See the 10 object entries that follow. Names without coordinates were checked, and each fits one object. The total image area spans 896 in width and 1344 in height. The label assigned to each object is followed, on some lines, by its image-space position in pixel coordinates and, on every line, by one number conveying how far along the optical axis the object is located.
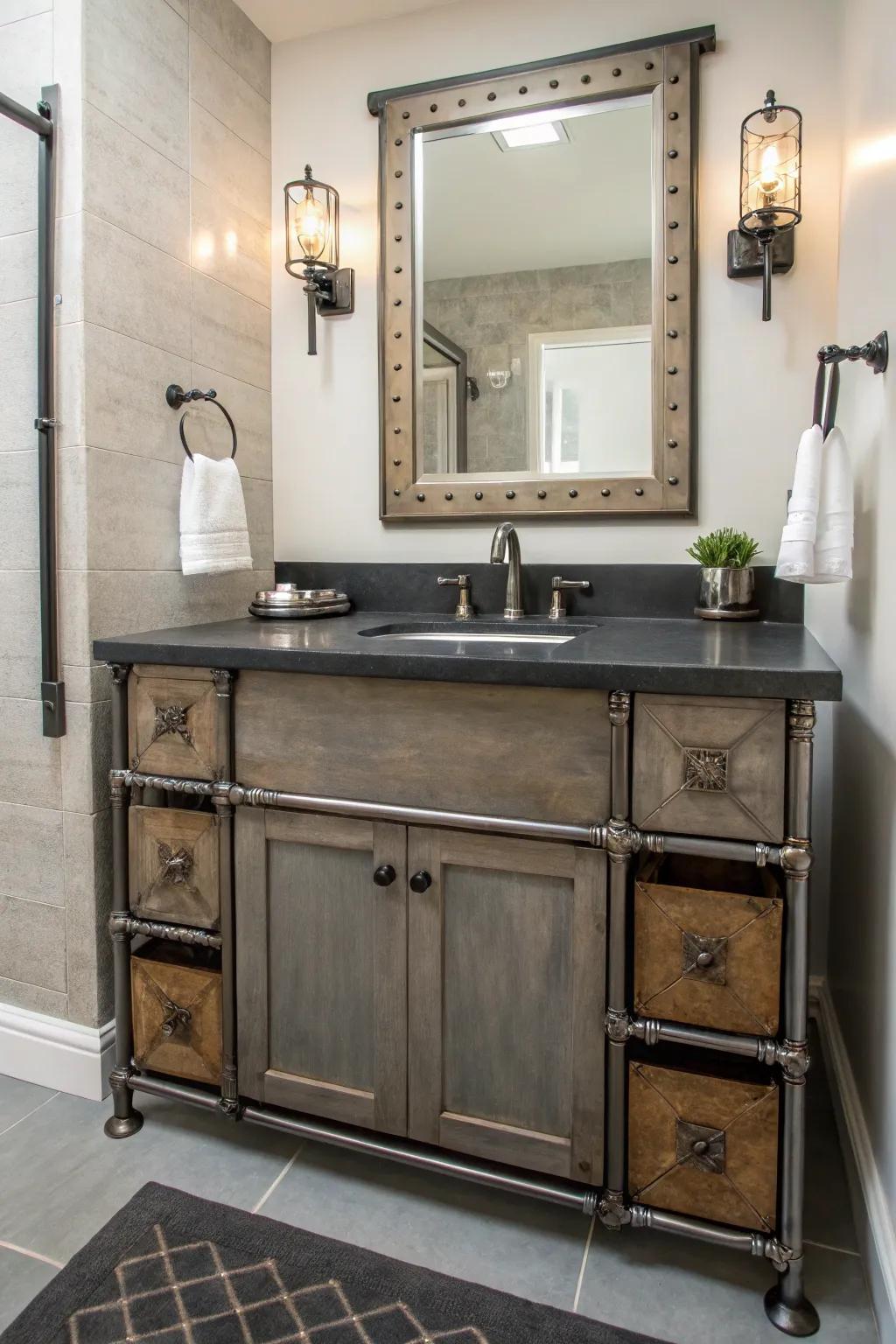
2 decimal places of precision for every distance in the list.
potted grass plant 1.70
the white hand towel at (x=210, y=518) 1.74
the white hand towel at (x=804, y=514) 1.30
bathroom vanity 1.13
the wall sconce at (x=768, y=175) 1.63
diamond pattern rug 1.11
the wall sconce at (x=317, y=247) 1.94
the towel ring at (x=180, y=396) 1.75
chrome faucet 1.76
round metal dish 1.85
